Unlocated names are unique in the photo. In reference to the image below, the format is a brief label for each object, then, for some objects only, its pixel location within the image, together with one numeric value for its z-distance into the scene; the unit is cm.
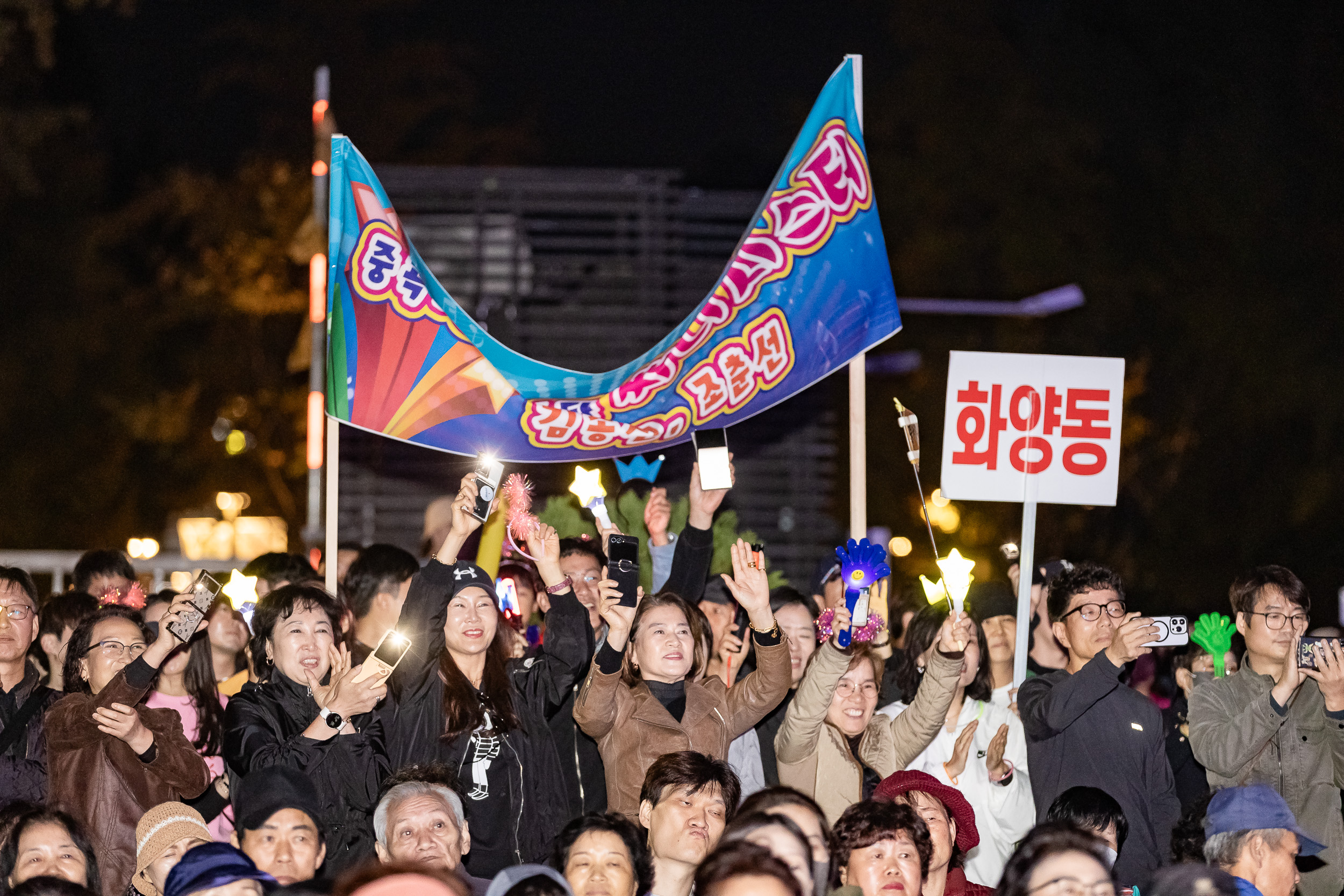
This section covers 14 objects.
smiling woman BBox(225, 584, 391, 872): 1100
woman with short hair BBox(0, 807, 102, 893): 1028
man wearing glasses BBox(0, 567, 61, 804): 1215
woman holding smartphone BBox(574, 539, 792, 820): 1189
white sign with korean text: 1451
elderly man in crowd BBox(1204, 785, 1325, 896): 1077
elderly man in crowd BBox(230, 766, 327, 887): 1016
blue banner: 1485
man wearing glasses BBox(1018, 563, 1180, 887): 1192
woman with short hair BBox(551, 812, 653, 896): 1018
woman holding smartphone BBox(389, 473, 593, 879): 1166
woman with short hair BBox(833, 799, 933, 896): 1023
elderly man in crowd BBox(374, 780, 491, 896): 1033
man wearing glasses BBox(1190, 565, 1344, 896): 1198
